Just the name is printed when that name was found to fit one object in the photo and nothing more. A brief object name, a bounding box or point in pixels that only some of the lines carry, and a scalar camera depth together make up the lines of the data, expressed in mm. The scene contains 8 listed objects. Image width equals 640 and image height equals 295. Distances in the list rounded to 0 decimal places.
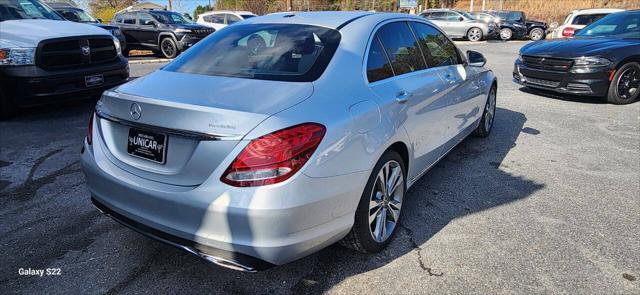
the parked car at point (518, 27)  22703
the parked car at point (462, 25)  21812
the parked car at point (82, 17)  12136
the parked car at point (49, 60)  5562
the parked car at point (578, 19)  13375
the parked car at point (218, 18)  17953
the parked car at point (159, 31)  13867
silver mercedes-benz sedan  2074
